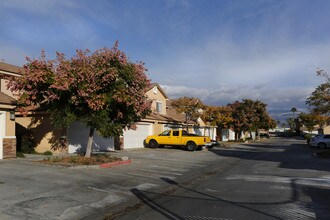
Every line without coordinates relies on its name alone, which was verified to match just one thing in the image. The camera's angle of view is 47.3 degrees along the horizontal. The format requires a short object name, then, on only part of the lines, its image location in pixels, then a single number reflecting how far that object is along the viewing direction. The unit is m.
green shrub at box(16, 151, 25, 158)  19.48
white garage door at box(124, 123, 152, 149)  30.42
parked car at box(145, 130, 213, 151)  31.60
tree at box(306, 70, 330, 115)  27.84
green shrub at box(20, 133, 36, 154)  21.81
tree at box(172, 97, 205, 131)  38.22
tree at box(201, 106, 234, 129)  44.79
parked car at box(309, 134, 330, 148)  38.71
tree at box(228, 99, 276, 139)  55.28
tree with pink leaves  16.09
